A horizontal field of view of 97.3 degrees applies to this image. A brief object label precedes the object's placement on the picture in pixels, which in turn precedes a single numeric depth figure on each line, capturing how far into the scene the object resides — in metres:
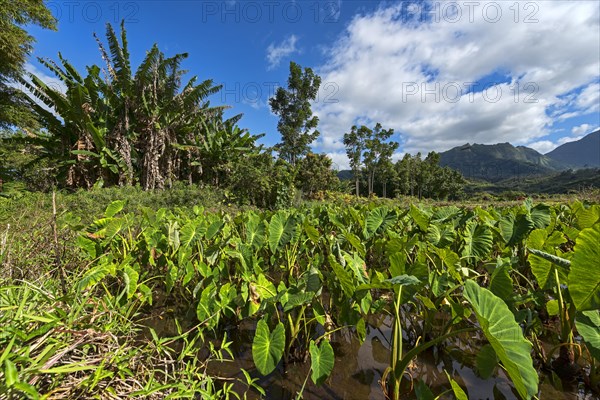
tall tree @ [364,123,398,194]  27.84
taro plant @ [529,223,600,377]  0.96
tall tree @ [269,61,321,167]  18.66
